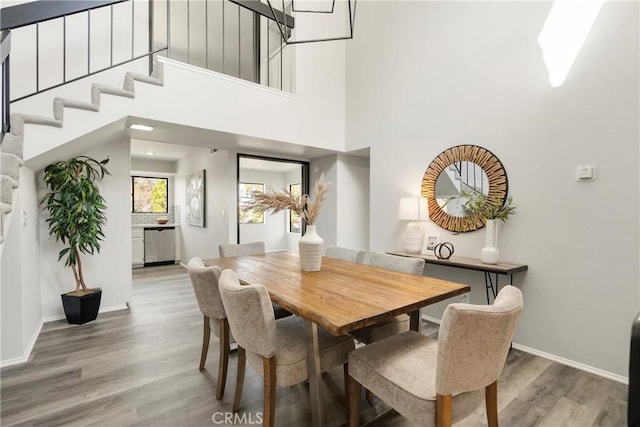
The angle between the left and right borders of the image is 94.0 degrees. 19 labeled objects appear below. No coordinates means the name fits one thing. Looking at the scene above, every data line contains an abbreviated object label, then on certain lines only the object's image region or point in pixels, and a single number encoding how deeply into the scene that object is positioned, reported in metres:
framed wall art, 5.64
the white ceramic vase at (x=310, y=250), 2.10
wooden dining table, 1.28
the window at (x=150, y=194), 6.94
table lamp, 3.33
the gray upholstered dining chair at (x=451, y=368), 1.10
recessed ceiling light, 3.11
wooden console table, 2.51
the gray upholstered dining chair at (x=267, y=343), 1.38
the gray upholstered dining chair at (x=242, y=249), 2.97
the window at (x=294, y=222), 8.25
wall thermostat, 2.31
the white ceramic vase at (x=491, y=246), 2.66
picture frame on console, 3.27
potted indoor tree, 3.02
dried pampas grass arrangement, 2.03
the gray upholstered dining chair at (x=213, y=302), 1.86
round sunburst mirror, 2.89
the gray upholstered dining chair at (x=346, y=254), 2.63
